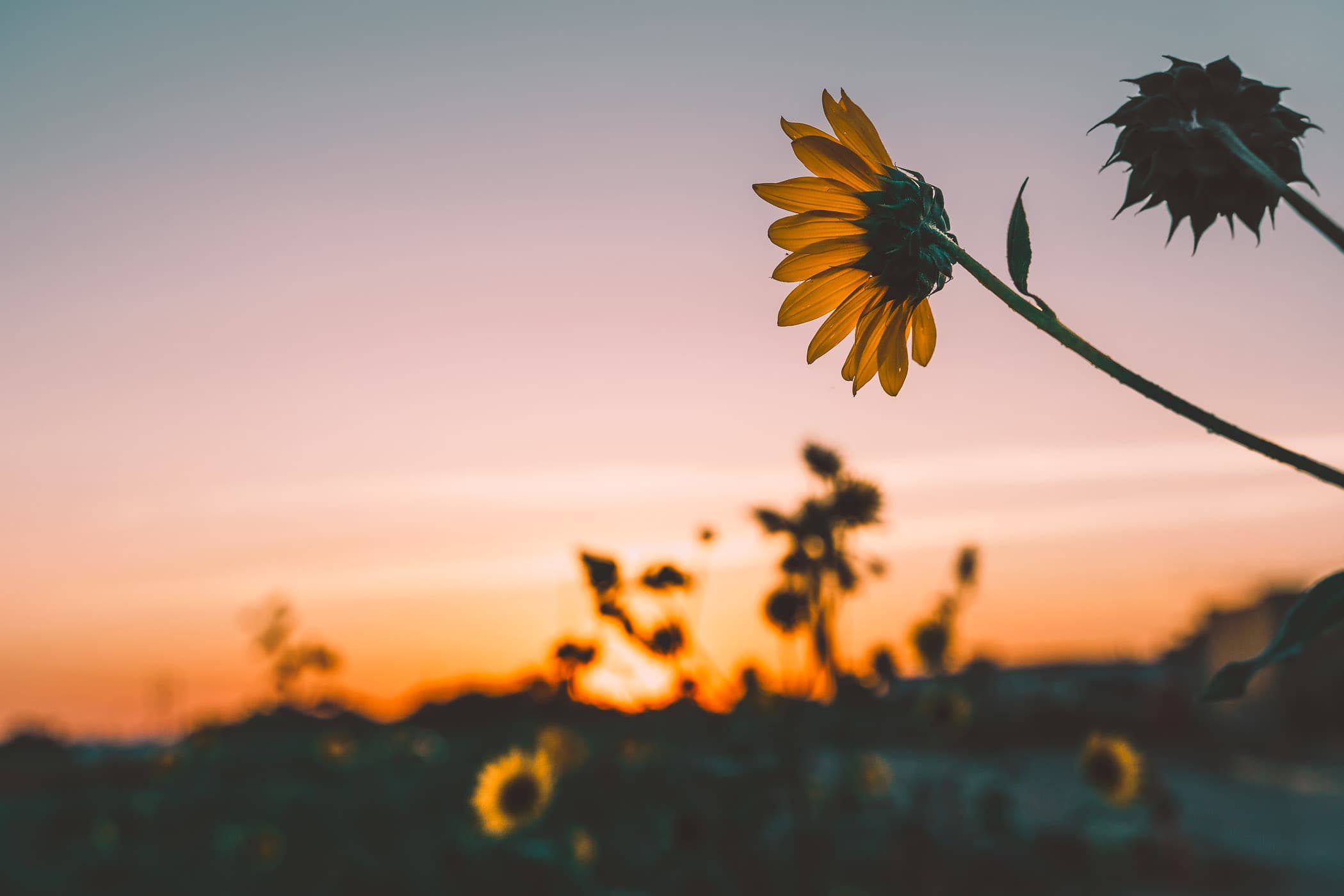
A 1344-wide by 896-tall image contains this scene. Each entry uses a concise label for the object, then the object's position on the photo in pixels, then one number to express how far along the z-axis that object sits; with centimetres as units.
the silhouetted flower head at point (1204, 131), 68
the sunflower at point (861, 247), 94
